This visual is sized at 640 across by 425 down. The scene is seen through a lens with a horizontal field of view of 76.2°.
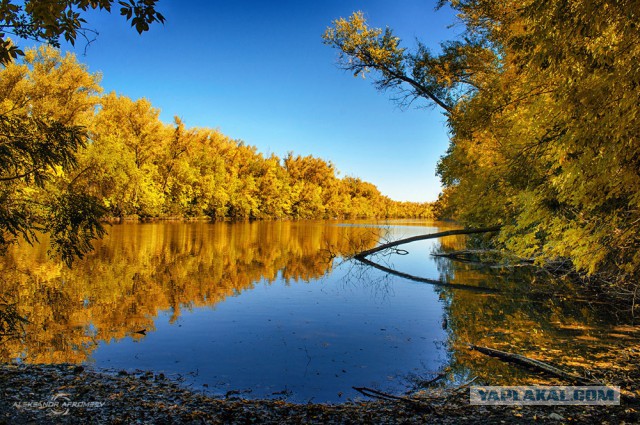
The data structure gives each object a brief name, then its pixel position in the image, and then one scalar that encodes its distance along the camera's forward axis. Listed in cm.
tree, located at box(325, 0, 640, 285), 558
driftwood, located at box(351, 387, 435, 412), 589
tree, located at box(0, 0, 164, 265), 433
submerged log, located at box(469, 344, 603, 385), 676
